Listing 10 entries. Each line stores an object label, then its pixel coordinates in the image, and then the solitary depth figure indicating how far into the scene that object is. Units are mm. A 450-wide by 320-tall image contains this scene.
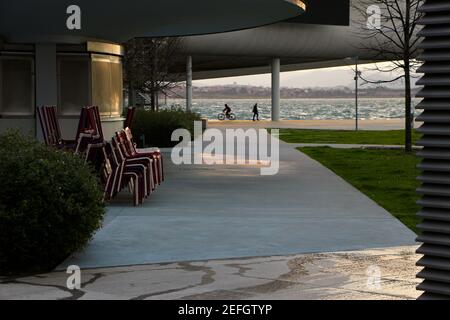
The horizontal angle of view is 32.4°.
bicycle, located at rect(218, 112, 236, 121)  71875
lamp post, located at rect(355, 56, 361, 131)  56494
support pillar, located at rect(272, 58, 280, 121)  68250
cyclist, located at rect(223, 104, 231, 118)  70175
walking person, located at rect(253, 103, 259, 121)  67500
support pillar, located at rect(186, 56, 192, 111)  63219
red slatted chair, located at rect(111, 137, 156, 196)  13508
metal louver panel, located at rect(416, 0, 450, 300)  4738
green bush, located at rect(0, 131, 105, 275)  7832
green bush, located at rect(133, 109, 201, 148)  30625
